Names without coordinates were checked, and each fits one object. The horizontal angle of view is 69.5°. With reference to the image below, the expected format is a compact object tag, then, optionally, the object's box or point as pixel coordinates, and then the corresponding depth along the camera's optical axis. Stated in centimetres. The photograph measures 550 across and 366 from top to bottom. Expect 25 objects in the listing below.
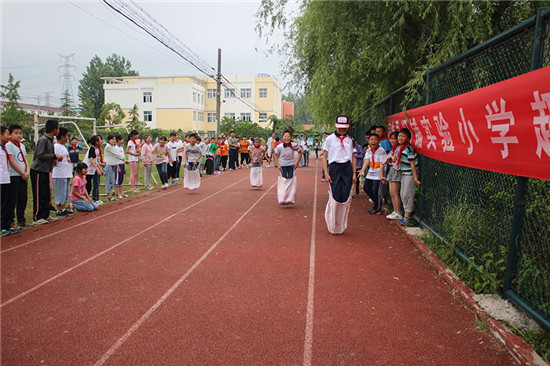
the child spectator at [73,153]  1138
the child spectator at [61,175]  880
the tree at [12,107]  3718
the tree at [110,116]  4594
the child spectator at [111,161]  1095
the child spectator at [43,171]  812
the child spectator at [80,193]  925
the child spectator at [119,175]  1155
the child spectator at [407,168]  706
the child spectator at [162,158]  1388
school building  5138
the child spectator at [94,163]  982
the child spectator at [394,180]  760
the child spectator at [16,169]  732
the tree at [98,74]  7900
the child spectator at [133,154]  1259
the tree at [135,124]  4270
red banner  310
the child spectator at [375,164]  880
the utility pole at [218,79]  2543
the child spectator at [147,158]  1313
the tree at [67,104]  6788
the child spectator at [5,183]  697
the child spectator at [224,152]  2119
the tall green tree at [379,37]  700
